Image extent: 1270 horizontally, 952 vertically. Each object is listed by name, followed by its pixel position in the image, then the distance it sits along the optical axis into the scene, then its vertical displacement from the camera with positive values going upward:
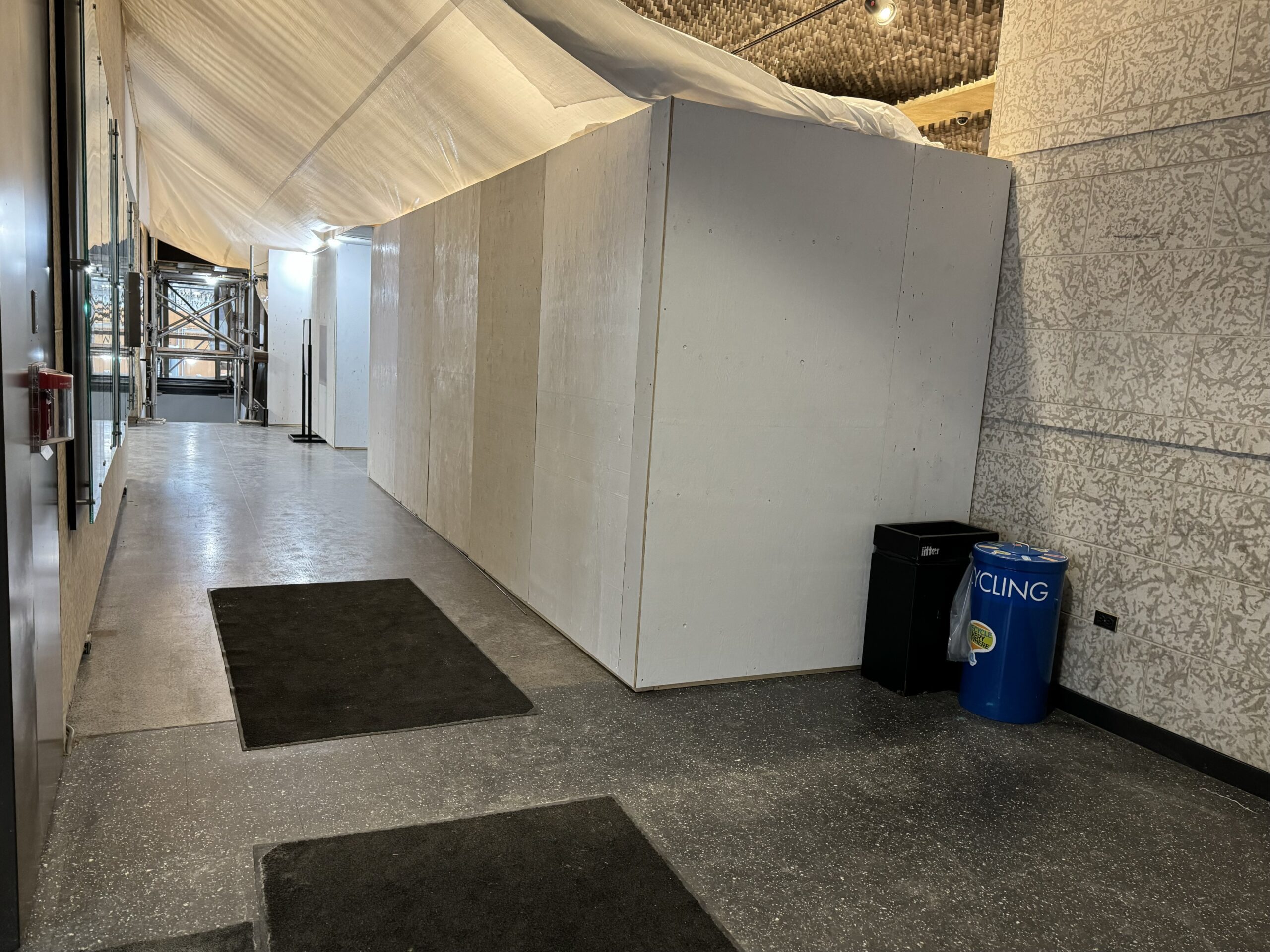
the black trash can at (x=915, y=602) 3.73 -0.91
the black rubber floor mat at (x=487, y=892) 2.05 -1.33
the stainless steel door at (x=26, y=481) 1.86 -0.35
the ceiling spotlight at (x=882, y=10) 4.93 +2.12
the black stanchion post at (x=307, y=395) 11.34 -0.57
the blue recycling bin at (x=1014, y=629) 3.48 -0.93
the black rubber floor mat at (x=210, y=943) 1.96 -1.33
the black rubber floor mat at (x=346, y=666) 3.24 -1.32
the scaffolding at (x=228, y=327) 13.55 +0.31
